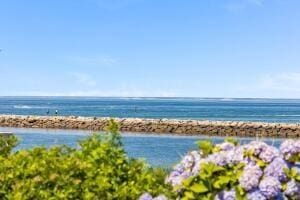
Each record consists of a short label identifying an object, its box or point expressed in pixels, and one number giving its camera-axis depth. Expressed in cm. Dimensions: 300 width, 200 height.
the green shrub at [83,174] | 623
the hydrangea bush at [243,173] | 492
